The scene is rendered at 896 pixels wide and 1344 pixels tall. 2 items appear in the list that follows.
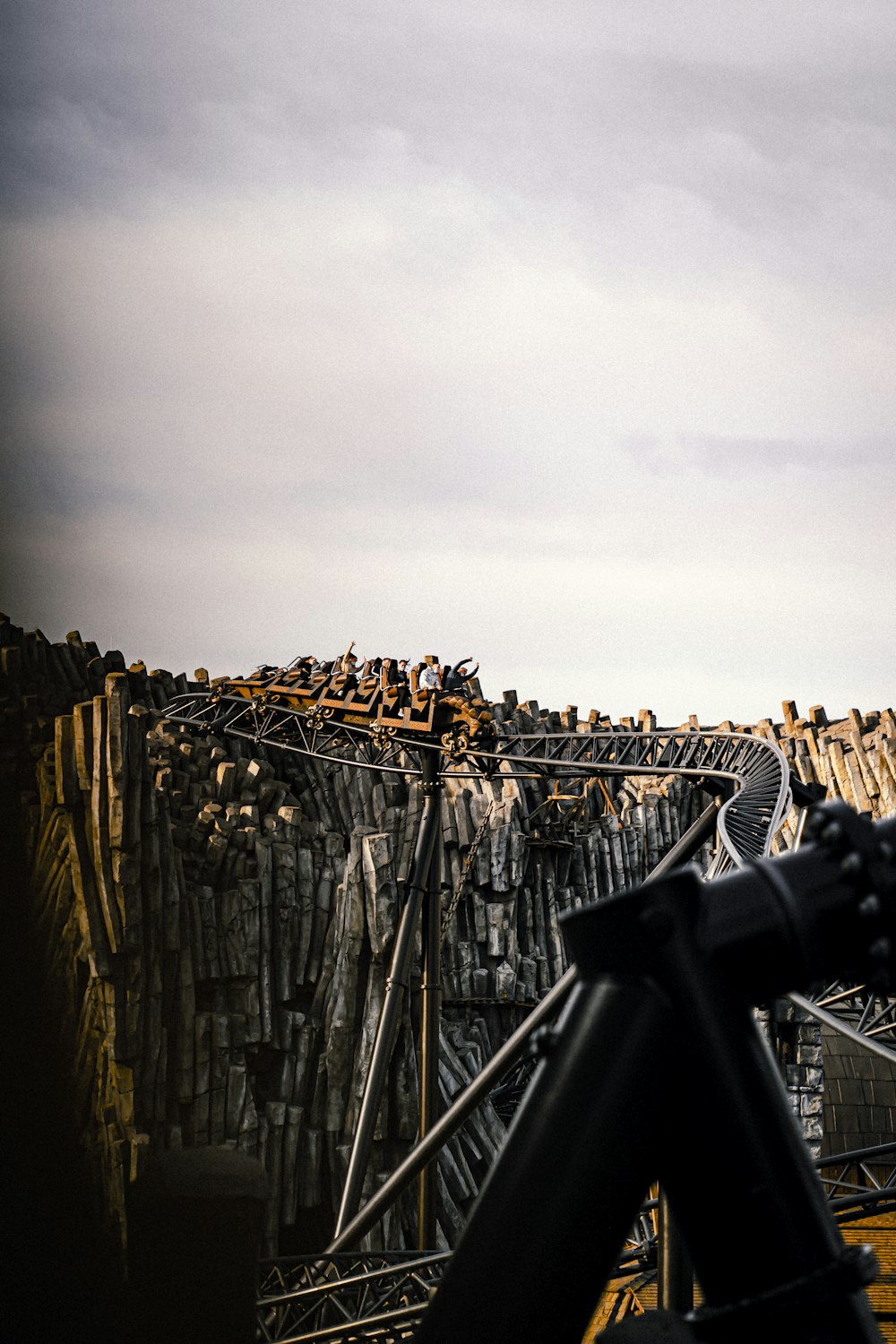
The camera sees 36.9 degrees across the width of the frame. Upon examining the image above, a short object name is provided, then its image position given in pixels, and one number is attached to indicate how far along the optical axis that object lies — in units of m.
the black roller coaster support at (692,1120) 5.91
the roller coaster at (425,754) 35.39
